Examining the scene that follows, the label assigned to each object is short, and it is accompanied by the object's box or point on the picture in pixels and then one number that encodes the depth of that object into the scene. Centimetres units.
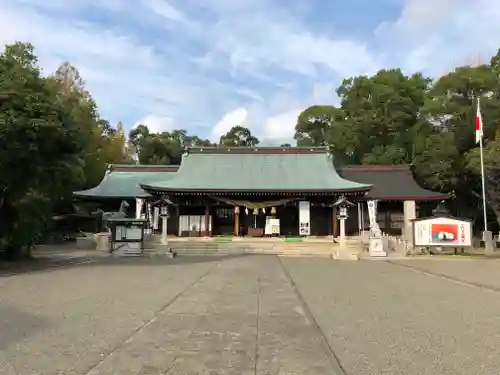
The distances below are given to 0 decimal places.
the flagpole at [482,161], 2547
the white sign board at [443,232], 2183
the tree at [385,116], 4216
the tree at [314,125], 5278
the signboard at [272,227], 2722
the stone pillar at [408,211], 2946
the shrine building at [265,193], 2681
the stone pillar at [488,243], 2313
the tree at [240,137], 6694
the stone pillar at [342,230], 2220
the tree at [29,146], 1311
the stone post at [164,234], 2344
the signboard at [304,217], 2678
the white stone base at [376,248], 2169
